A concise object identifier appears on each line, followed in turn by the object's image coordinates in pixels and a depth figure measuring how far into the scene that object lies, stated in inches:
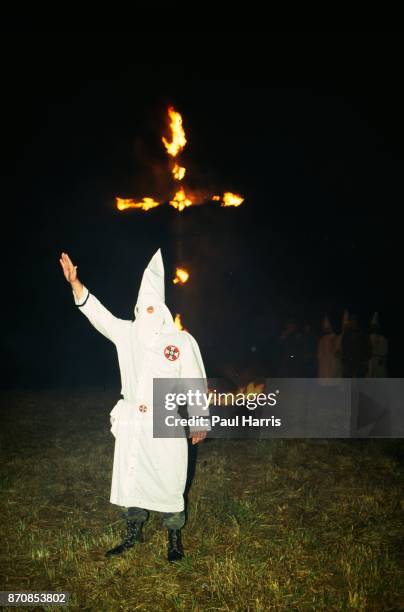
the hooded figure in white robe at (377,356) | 438.6
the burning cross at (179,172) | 370.0
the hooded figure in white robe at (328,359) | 522.9
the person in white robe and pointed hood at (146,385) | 168.4
